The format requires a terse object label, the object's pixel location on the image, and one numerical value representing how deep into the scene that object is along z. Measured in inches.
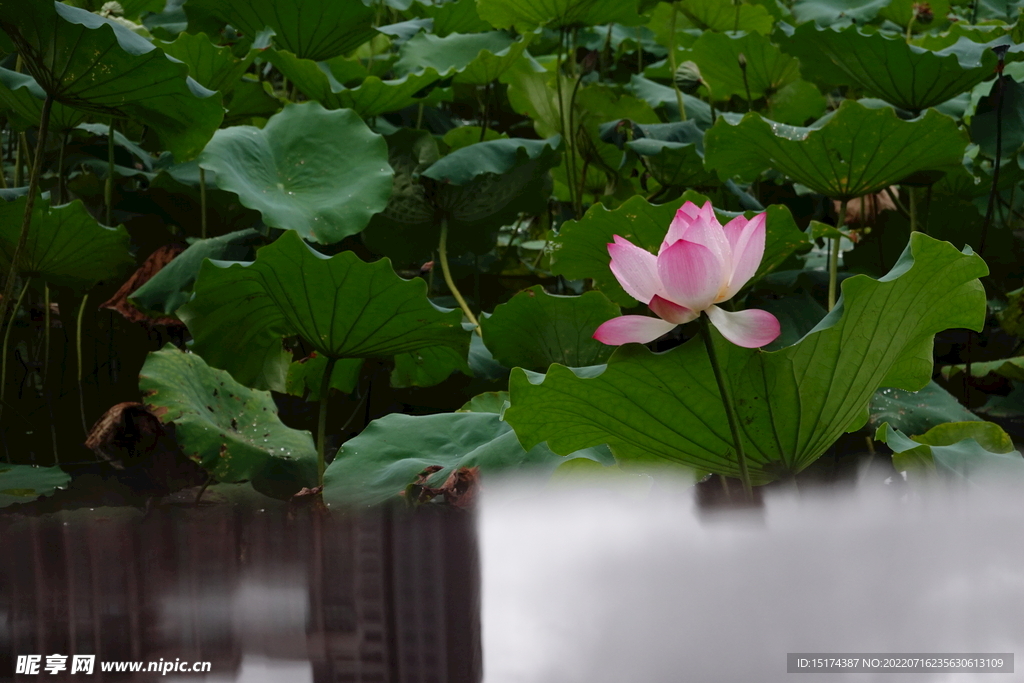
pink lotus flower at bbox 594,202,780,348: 160.8
